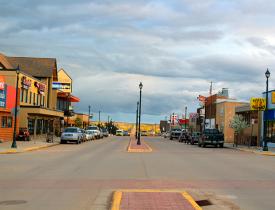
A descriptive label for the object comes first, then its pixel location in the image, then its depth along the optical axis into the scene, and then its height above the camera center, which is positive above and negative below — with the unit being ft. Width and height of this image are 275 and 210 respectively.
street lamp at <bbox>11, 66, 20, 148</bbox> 117.15 -3.91
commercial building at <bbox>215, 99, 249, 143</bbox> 242.21 +8.96
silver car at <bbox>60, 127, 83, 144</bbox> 164.66 -1.94
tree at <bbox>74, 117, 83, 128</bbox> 327.16 +4.96
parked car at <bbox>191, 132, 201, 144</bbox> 191.83 -1.76
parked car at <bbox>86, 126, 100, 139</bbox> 239.71 -0.05
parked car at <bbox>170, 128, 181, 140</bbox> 281.46 -1.61
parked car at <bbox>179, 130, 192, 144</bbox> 213.62 -2.36
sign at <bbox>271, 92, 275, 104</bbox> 169.89 +12.91
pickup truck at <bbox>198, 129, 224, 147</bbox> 164.76 -1.74
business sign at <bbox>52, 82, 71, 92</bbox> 244.59 +23.03
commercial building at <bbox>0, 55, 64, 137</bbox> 177.37 +15.00
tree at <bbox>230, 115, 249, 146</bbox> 172.76 +3.45
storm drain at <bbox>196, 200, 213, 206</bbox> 38.18 -5.49
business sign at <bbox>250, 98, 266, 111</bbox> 158.75 +9.87
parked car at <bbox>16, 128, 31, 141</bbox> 162.65 -2.65
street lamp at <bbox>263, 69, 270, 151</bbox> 135.13 +16.63
